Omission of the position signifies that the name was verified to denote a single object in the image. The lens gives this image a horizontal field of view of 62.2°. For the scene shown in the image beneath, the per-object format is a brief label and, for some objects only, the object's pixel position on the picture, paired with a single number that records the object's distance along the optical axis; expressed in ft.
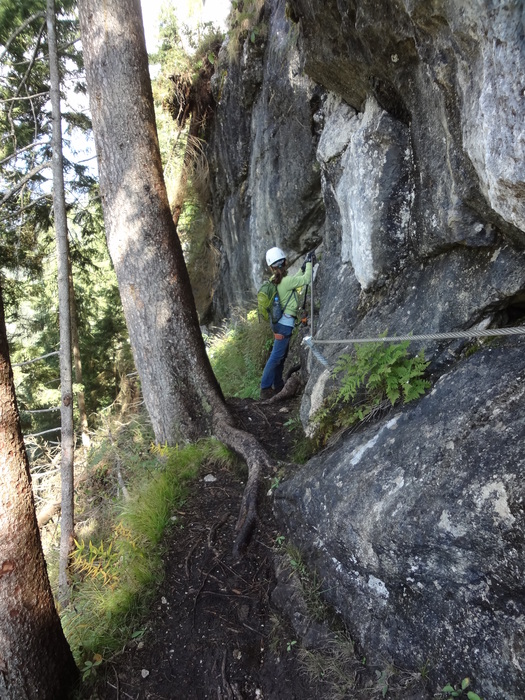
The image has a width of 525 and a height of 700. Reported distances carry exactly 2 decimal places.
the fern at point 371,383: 10.60
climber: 21.36
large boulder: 7.03
